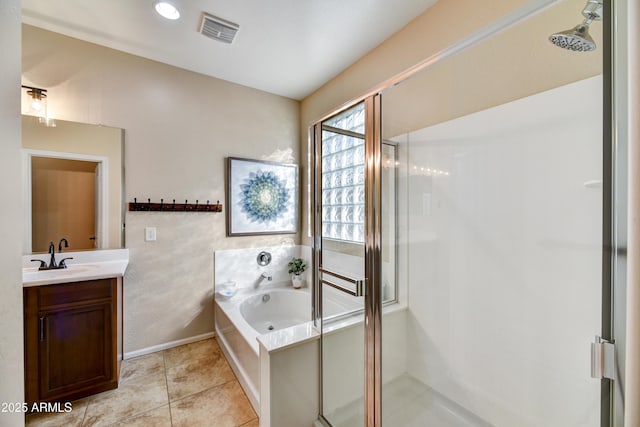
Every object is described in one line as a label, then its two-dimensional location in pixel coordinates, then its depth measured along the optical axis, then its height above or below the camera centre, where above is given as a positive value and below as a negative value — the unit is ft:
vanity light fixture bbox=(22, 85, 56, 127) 6.15 +2.65
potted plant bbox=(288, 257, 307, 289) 9.48 -2.18
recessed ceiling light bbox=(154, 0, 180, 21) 5.47 +4.52
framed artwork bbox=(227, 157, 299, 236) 8.76 +0.57
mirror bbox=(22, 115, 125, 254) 6.21 +0.72
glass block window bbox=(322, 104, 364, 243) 5.25 +0.76
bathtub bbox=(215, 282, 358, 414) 4.97 -3.09
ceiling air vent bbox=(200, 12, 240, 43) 5.88 +4.48
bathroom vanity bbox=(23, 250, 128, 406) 5.01 -2.53
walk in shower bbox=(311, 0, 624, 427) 3.59 -0.43
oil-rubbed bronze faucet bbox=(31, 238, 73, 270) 6.18 -1.25
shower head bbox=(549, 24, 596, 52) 2.86 +2.07
